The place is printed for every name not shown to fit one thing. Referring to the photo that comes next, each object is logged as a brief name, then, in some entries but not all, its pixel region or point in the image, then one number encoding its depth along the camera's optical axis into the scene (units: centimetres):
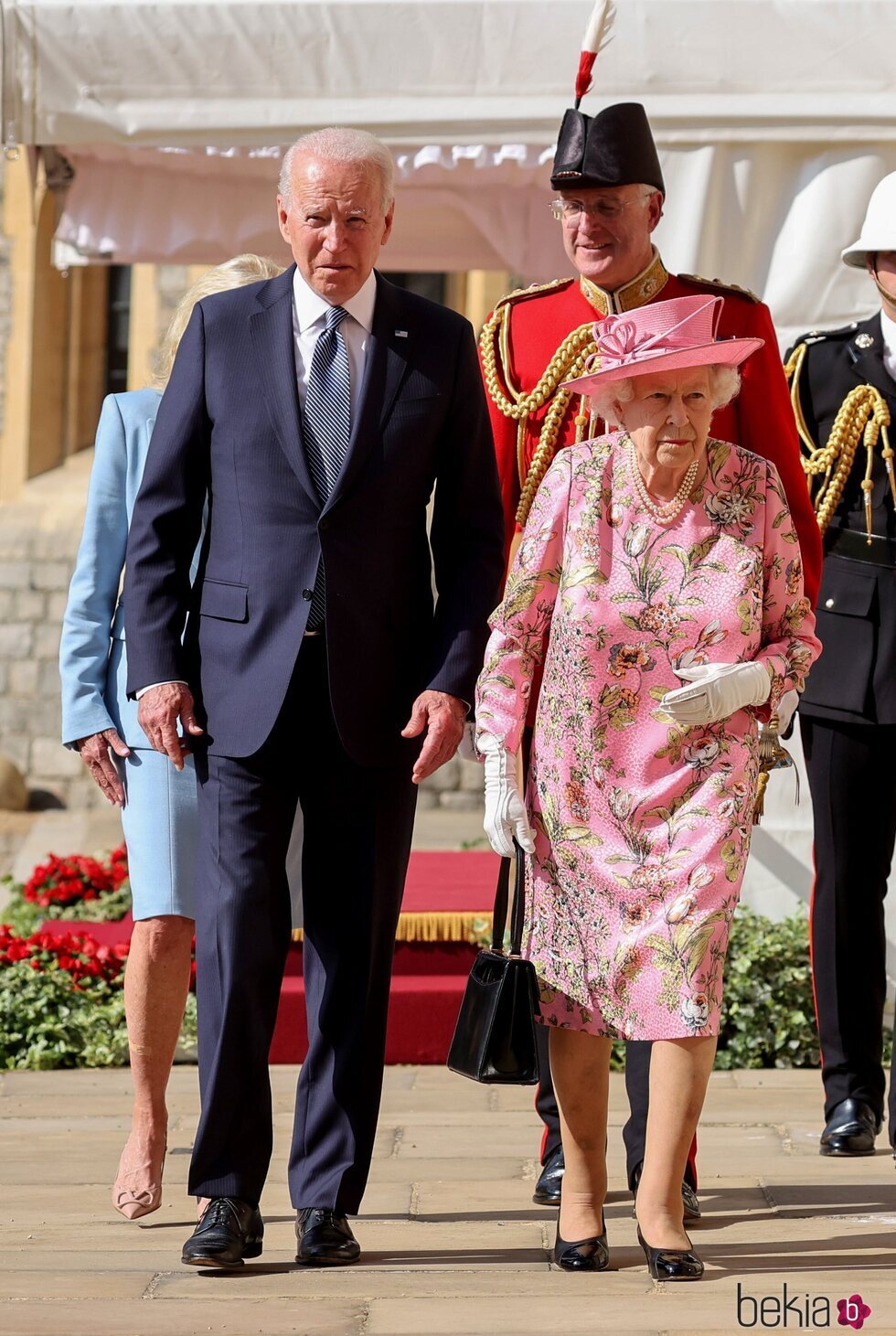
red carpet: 1120
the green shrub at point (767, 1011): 1114
